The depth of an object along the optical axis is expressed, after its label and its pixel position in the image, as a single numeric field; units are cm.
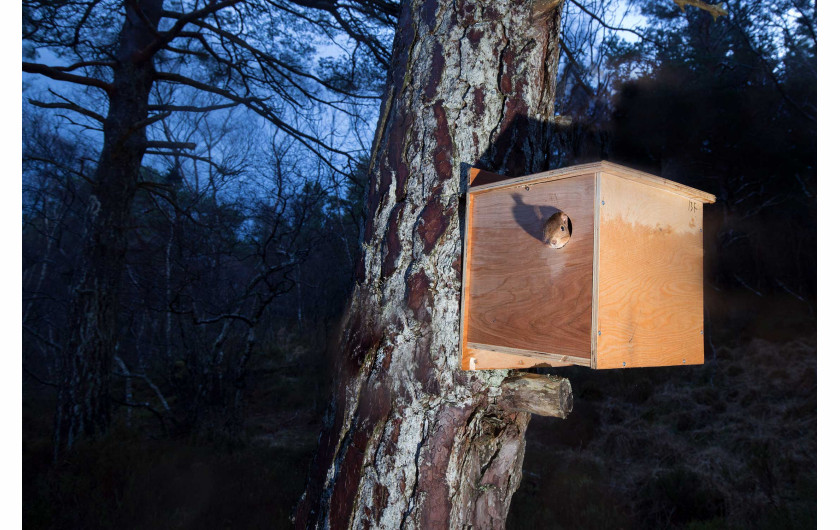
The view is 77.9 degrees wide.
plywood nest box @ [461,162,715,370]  148
